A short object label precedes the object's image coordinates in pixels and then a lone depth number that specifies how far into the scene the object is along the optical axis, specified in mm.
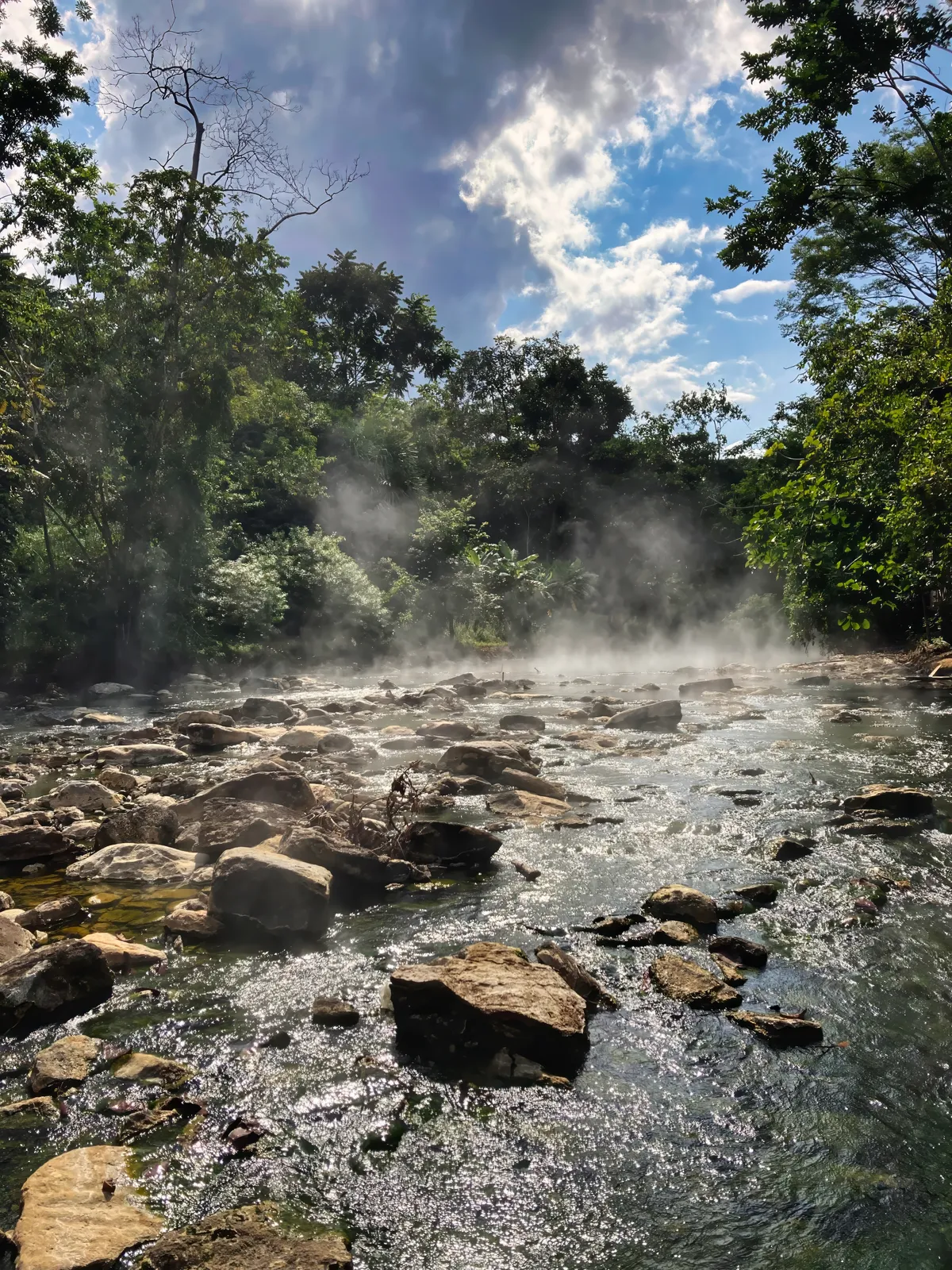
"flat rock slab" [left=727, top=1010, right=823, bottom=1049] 3227
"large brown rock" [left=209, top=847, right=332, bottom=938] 4395
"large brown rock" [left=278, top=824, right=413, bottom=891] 4984
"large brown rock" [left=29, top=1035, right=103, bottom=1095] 2896
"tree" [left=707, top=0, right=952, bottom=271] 11203
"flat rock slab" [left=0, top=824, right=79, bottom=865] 5754
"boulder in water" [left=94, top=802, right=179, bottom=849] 5934
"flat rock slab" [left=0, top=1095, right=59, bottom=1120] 2740
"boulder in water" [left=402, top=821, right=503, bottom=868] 5574
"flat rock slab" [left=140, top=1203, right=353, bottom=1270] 2057
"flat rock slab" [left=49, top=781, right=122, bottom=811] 7188
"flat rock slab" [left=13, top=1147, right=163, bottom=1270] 2051
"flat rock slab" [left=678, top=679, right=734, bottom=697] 16938
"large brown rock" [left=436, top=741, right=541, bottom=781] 8422
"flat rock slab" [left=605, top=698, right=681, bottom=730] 12055
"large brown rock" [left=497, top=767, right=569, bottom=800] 7625
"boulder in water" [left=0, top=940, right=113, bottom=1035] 3357
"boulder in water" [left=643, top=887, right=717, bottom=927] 4441
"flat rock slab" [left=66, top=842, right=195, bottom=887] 5375
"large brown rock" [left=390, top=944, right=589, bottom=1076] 3086
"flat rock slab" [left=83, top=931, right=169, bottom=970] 3906
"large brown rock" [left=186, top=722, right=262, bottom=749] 11031
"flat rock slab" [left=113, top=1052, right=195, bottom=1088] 2961
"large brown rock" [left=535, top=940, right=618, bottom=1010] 3533
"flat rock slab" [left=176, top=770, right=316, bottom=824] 6570
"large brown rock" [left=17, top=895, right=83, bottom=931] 4434
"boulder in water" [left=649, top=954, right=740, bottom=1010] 3511
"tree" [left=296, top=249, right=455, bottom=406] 40031
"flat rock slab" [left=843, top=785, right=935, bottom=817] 6496
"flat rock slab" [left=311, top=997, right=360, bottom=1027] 3396
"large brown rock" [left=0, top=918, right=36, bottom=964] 3861
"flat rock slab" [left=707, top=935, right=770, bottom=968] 3969
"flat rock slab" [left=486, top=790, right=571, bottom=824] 6885
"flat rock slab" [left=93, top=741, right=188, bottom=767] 9922
